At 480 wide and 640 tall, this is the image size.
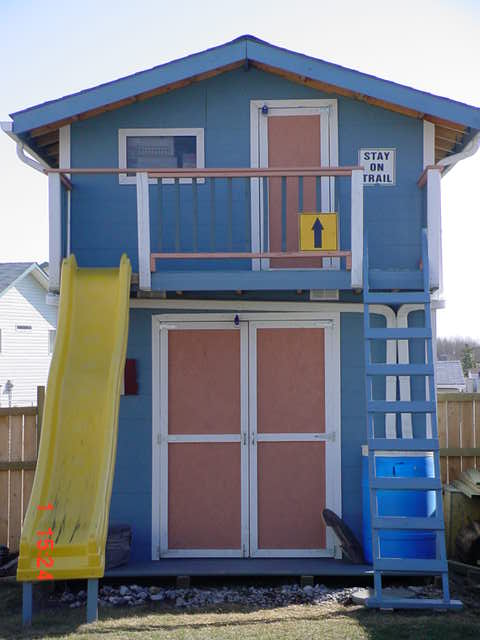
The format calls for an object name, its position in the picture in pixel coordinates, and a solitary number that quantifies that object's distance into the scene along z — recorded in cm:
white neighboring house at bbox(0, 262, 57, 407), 2308
